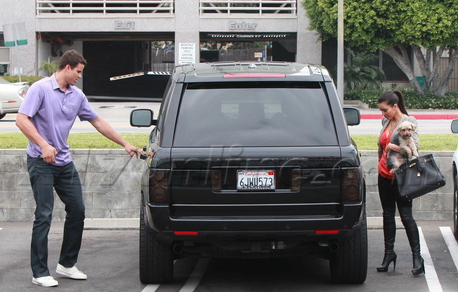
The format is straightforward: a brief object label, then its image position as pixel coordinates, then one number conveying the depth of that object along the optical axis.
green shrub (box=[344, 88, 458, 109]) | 28.42
